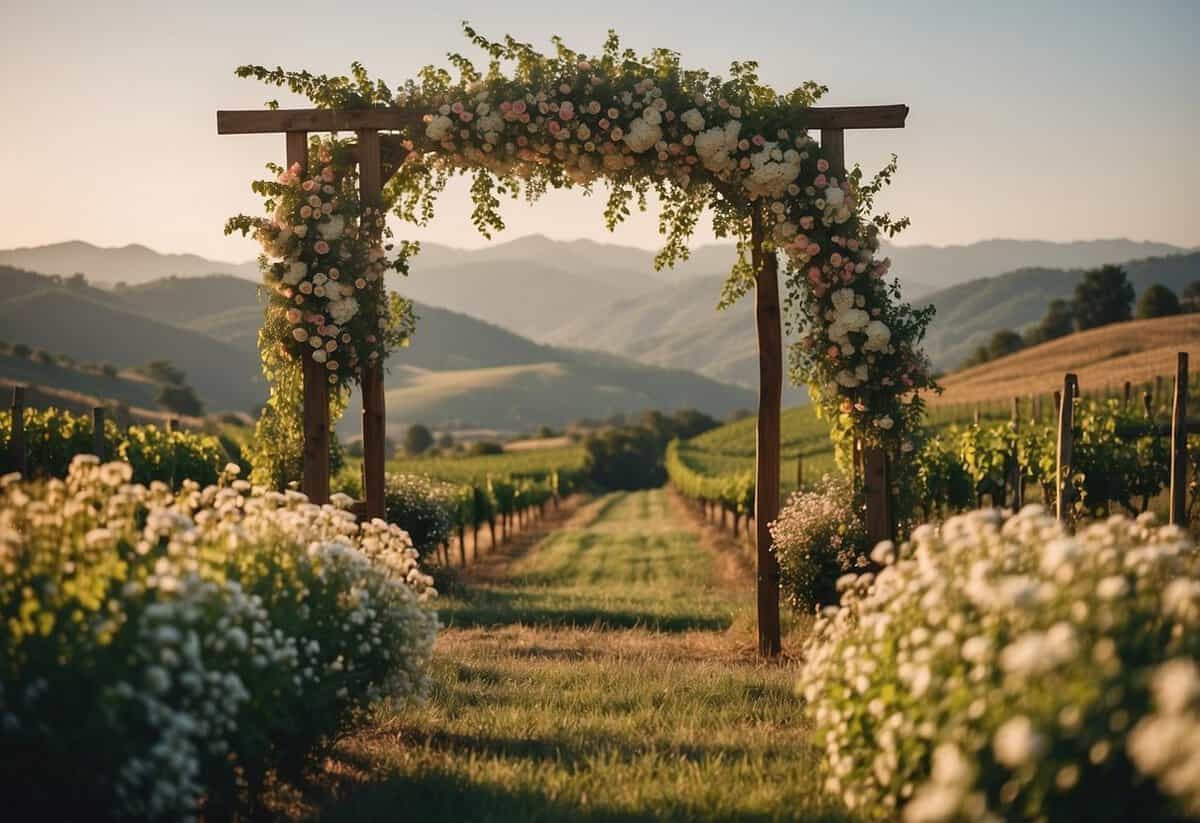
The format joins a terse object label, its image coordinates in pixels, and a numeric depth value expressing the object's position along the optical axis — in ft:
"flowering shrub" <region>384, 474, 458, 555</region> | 50.26
